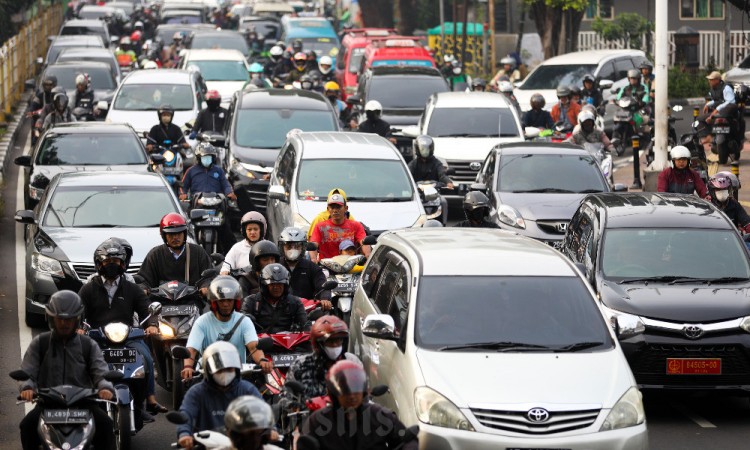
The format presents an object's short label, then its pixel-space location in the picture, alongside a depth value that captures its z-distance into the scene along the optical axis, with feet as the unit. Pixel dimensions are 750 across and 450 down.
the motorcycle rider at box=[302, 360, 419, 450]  28.76
